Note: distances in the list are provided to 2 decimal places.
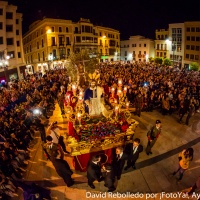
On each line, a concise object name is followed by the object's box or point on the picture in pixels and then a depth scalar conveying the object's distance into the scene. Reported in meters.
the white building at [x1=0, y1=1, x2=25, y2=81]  28.97
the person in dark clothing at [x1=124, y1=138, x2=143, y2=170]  7.07
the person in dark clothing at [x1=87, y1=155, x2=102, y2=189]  6.23
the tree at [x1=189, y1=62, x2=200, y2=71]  34.29
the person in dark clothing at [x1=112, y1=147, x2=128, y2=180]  6.56
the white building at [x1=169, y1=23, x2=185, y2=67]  46.65
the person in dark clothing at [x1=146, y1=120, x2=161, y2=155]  8.01
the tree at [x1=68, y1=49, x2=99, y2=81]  13.92
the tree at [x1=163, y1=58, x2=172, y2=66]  42.22
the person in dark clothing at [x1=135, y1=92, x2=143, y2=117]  11.93
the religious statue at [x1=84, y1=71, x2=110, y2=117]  8.61
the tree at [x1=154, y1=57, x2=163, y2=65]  45.50
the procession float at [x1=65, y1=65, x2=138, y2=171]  7.21
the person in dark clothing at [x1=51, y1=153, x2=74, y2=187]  6.50
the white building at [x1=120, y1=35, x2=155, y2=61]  59.22
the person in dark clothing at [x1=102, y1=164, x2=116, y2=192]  6.12
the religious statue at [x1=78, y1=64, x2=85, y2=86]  12.61
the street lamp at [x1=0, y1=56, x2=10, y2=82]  24.55
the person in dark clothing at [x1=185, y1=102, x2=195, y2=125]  11.02
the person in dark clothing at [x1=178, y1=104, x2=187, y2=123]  11.47
